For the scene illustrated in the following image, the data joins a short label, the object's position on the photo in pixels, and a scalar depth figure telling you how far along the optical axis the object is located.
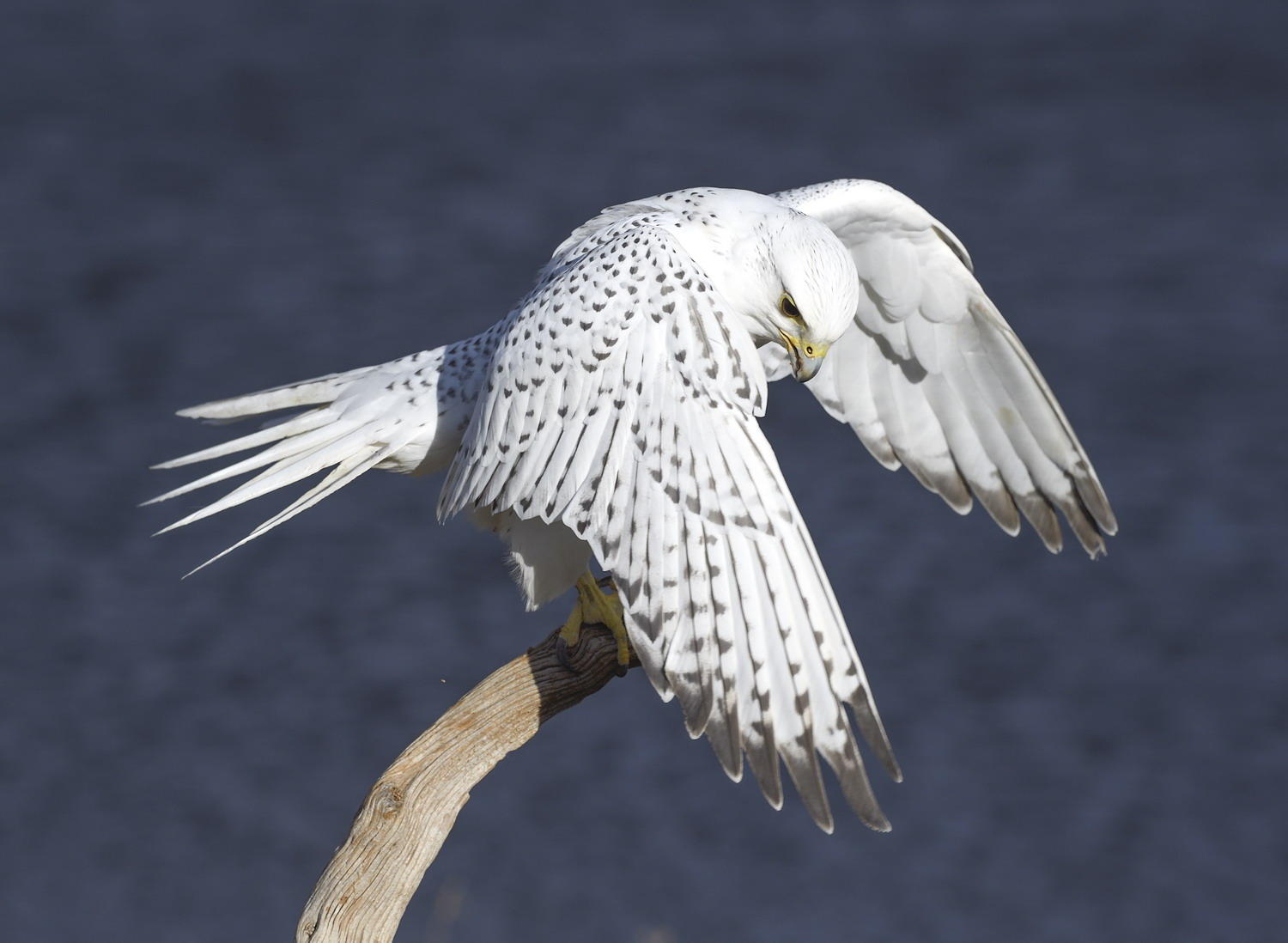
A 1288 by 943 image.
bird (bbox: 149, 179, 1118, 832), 10.11
